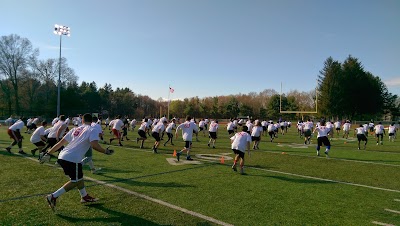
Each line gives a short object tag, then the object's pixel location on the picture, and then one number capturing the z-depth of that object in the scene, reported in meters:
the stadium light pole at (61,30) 41.50
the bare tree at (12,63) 55.41
